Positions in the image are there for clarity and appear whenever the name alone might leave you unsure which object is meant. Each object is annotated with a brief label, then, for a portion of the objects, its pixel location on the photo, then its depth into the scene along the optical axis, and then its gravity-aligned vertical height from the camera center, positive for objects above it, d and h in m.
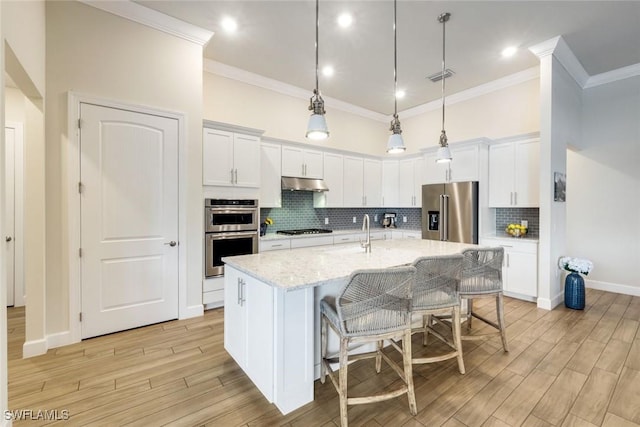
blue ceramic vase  3.73 -1.06
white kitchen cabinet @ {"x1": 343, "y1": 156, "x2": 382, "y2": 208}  5.55 +0.59
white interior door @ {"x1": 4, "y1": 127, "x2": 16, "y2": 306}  3.83 +0.04
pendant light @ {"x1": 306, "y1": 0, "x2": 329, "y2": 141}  2.26 +0.74
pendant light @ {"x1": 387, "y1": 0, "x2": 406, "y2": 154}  2.82 +0.71
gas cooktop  4.70 -0.35
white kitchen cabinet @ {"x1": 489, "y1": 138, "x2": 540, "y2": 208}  4.22 +0.58
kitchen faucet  2.70 -0.34
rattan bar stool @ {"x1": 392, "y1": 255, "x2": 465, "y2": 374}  2.12 -0.62
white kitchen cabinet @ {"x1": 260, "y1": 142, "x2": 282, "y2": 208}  4.43 +0.56
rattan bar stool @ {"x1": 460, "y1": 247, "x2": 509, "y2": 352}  2.48 -0.57
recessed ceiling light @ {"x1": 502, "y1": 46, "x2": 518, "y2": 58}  3.80 +2.18
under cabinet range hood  4.64 +0.46
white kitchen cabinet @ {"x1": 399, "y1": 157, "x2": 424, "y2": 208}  5.59 +0.58
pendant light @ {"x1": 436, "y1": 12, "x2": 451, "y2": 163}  3.23 +0.72
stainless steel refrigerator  4.50 -0.01
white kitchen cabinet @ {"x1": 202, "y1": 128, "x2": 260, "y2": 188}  3.70 +0.71
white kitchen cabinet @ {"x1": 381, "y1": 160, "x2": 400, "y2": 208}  5.98 +0.62
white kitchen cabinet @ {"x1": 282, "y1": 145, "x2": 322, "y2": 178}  4.71 +0.84
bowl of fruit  4.40 -0.29
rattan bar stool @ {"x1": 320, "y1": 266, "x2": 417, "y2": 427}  1.68 -0.64
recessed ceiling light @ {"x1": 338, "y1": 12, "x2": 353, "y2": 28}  3.16 +2.18
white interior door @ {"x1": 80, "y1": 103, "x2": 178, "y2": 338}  2.88 -0.08
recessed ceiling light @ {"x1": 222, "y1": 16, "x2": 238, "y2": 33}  3.26 +2.19
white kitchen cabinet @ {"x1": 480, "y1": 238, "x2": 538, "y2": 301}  4.00 -0.81
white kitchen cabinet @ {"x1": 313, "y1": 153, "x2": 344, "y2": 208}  5.23 +0.52
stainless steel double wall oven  3.65 -0.25
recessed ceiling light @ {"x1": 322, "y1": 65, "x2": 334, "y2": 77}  4.31 +2.18
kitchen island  1.80 -0.72
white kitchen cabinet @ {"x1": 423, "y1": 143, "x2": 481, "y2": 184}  4.64 +0.78
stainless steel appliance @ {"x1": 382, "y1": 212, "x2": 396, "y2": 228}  6.23 -0.19
